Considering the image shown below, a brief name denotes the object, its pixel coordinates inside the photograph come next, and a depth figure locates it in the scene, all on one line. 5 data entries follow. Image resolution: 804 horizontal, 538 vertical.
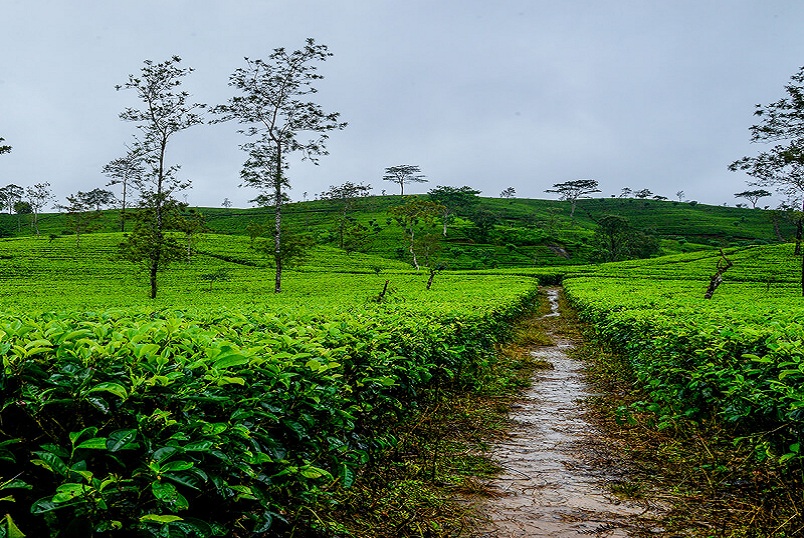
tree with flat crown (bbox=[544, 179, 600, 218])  127.35
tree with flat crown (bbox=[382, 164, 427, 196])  118.12
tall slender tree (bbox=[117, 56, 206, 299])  26.56
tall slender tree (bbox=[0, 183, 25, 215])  95.94
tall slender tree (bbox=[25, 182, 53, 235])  85.25
